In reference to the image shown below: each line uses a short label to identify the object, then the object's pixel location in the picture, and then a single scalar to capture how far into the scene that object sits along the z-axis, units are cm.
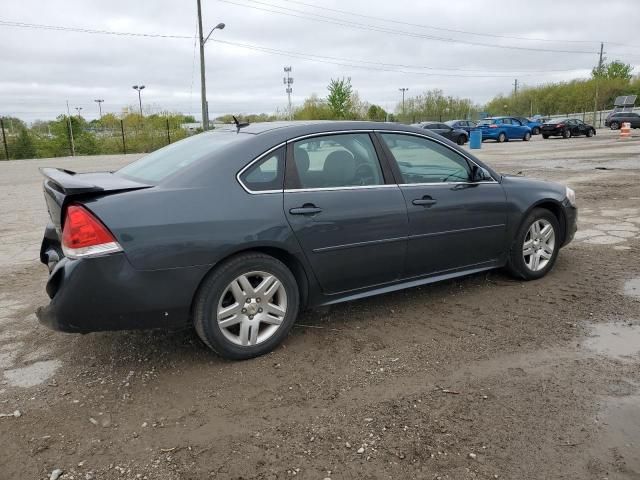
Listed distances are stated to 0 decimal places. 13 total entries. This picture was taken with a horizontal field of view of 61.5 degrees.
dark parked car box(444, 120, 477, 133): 3530
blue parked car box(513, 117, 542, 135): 4298
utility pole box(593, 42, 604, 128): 5868
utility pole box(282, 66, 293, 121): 4847
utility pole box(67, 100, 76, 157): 3250
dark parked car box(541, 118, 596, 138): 3625
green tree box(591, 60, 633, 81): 7612
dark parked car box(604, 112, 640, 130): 4459
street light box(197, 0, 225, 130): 2784
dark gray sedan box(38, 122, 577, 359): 310
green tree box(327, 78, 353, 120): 4675
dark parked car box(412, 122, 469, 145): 3247
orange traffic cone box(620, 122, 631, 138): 3262
